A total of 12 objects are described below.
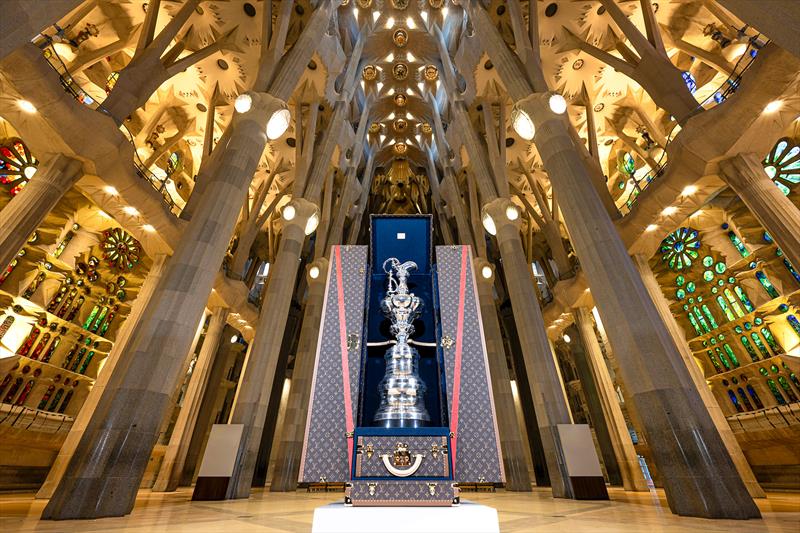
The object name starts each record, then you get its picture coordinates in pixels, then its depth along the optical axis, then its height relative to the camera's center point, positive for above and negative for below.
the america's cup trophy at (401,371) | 4.14 +1.28
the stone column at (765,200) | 9.15 +6.60
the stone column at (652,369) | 5.43 +1.91
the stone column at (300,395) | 13.30 +3.68
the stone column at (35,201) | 8.55 +6.17
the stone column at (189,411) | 14.81 +3.32
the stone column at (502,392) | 13.16 +3.74
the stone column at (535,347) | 10.66 +4.28
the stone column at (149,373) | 5.44 +1.86
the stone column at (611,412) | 13.87 +3.18
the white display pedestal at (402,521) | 3.01 -0.11
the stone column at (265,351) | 10.20 +3.99
